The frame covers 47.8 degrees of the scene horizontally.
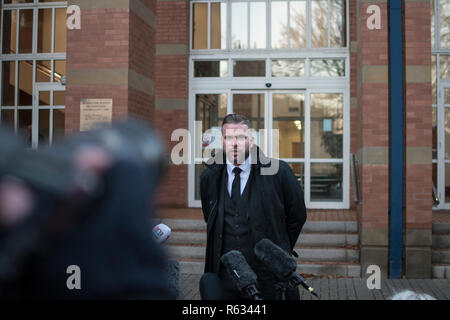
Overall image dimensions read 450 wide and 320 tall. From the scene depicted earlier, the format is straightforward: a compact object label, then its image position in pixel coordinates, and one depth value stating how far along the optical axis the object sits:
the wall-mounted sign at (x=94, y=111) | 7.49
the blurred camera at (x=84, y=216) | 0.95
